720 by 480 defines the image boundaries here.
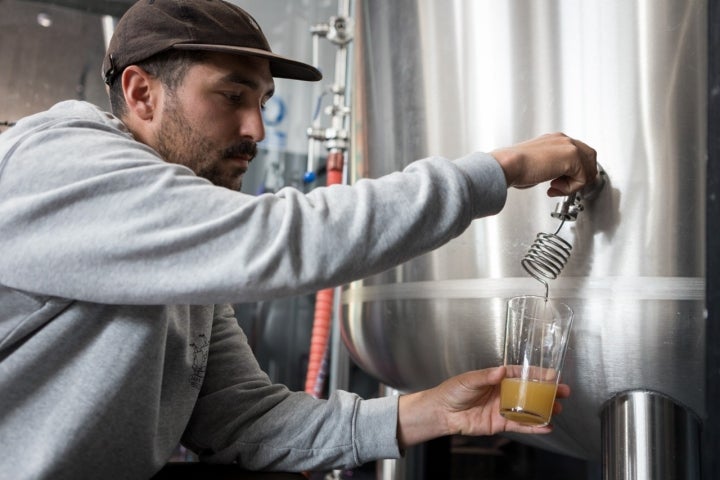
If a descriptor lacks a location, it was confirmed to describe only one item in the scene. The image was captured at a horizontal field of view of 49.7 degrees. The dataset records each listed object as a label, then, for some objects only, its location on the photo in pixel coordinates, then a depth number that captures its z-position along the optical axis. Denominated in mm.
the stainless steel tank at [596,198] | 710
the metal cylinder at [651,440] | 701
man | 608
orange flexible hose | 1633
